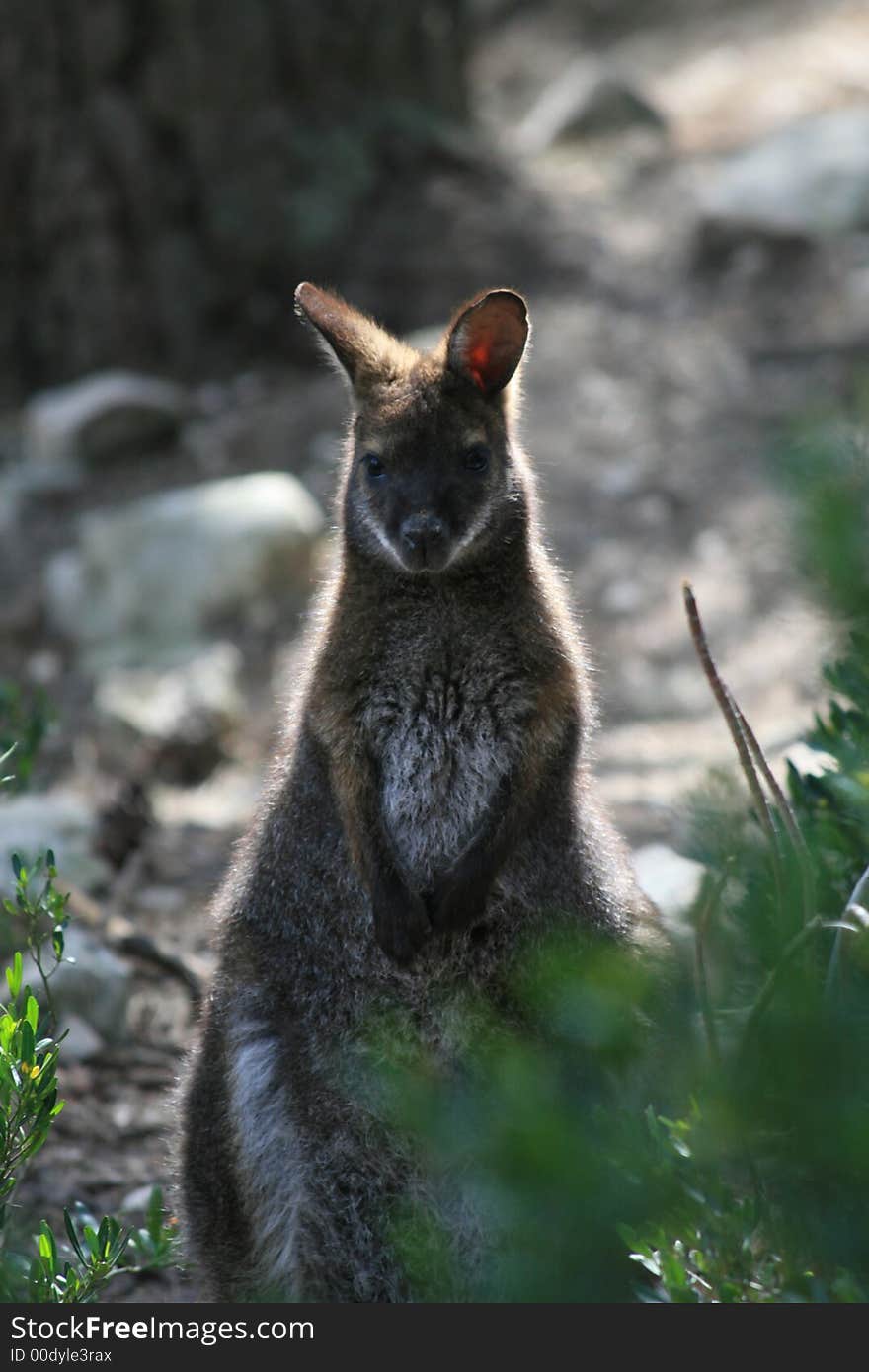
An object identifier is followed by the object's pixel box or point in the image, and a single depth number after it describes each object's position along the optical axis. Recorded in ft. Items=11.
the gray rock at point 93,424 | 56.39
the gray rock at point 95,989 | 30.25
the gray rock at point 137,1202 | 26.76
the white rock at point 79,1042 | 30.17
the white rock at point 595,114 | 68.95
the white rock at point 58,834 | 35.04
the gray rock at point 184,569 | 49.70
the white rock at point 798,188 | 56.80
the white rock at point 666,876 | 29.53
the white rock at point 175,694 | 45.09
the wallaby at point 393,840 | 21.33
